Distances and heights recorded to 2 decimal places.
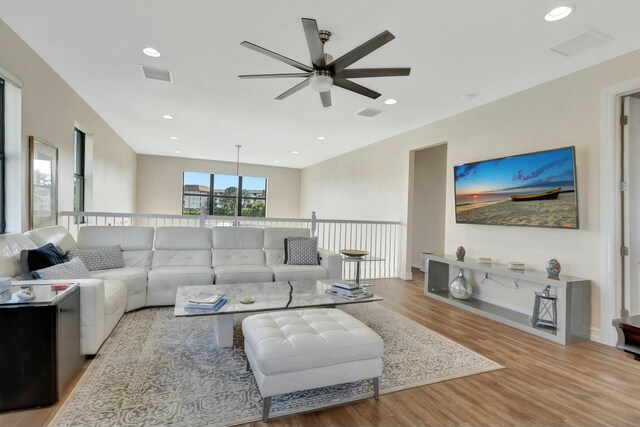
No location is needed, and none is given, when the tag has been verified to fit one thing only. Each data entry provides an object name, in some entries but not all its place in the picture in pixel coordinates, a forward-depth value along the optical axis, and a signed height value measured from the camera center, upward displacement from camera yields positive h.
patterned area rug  1.79 -1.12
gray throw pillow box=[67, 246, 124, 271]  3.46 -0.48
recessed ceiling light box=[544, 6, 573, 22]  2.30 +1.53
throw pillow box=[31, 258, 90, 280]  2.51 -0.48
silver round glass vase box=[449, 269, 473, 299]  4.20 -0.96
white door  2.95 +0.12
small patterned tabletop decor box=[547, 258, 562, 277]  3.22 -0.52
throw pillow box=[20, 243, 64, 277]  2.54 -0.37
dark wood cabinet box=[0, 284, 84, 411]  1.78 -0.81
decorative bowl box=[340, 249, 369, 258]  4.16 -0.49
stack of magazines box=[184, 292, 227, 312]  2.38 -0.68
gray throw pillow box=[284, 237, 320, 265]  4.36 -0.49
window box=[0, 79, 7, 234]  2.92 +0.42
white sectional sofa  2.62 -0.57
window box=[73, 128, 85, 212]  4.93 +0.72
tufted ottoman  1.76 -0.80
